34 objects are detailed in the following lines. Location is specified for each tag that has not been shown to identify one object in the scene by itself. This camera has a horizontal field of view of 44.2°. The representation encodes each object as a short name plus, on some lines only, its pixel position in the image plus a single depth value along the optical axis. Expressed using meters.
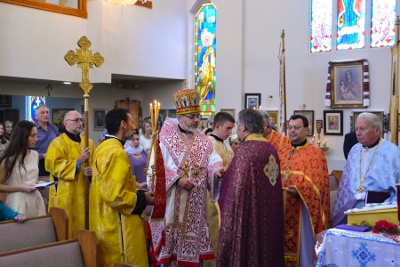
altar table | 3.27
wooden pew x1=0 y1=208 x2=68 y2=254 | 3.87
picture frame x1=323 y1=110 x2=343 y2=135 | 11.34
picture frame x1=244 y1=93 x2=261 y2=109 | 12.66
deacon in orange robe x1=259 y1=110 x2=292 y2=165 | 5.51
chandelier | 11.20
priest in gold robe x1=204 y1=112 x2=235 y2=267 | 5.17
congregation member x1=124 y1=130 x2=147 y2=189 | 6.54
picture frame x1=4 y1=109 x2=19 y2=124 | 13.77
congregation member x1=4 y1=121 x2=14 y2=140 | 10.13
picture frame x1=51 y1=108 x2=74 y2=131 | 13.95
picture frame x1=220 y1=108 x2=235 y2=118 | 12.94
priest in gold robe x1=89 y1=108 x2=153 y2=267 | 3.83
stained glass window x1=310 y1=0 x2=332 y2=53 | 11.71
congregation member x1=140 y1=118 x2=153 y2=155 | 8.32
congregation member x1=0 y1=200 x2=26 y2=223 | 4.17
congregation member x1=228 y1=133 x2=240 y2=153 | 6.91
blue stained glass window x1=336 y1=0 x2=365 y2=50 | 11.23
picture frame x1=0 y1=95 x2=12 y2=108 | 13.82
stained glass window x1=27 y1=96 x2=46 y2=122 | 14.69
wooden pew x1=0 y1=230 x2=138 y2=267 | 3.23
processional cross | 5.04
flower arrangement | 3.39
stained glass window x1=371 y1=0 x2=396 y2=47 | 10.73
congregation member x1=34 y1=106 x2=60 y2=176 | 7.29
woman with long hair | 4.57
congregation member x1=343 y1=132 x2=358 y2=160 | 8.05
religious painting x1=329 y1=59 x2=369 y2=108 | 10.98
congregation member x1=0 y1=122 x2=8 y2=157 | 8.50
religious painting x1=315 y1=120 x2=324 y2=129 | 11.56
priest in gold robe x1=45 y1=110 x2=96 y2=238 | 5.32
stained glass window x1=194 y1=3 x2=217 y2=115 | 13.84
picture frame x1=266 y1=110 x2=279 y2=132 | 12.18
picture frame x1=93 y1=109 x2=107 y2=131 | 13.93
